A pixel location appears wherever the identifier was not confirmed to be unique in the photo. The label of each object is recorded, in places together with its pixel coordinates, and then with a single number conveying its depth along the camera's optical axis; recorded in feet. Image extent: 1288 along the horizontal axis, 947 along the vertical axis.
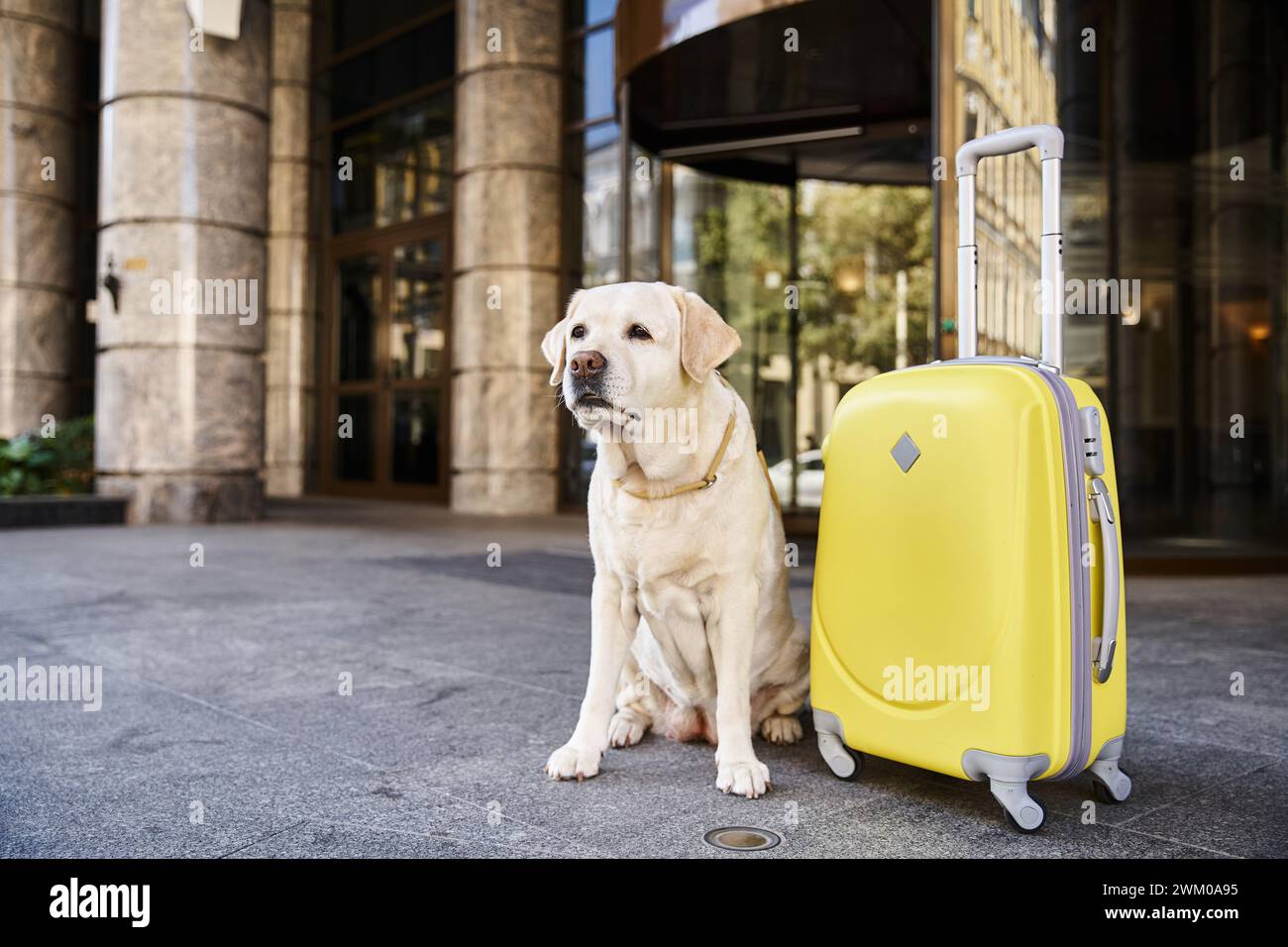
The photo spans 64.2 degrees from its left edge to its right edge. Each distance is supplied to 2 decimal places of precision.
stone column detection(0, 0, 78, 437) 54.08
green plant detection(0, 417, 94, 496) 39.63
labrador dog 9.27
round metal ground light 7.79
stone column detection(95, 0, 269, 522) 38.32
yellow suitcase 7.96
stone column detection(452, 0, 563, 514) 46.50
